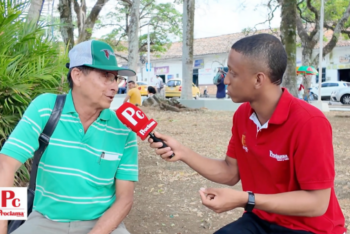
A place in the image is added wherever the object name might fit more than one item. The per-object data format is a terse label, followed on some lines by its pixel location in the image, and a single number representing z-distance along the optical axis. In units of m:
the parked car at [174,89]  29.23
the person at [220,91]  17.59
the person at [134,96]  11.98
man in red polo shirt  1.86
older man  2.18
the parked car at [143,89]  29.62
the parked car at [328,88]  25.77
